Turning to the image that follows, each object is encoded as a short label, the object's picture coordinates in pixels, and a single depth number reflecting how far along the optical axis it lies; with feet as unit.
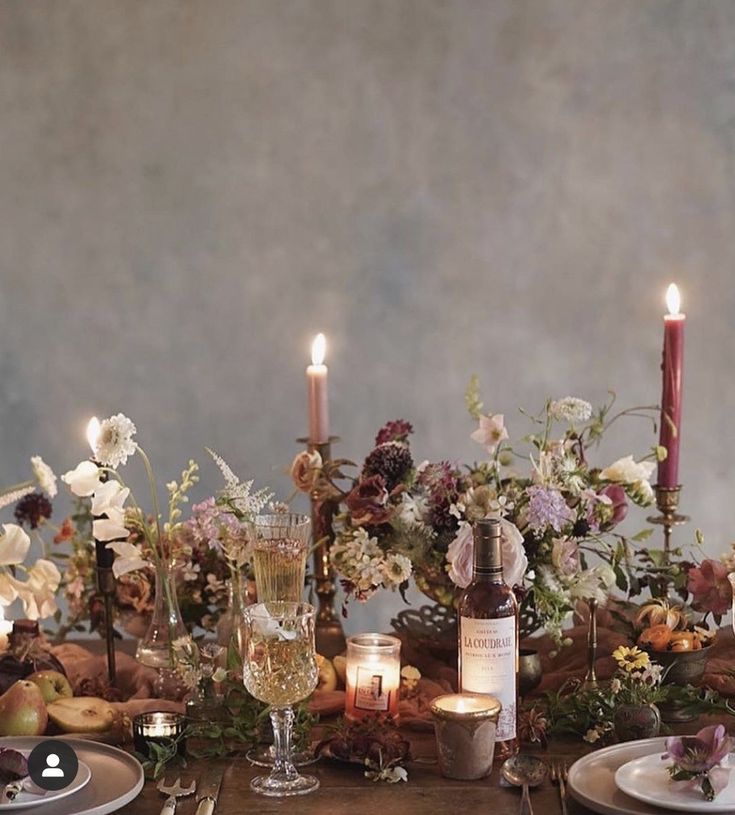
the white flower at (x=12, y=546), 9.09
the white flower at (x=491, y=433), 9.84
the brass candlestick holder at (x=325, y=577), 10.39
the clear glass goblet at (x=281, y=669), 8.73
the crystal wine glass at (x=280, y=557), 9.01
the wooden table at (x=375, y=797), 8.49
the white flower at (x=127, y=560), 9.82
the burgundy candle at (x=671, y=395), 10.22
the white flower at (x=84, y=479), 9.60
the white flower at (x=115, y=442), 9.47
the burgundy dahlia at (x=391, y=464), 9.85
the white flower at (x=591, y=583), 9.55
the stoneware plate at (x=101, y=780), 8.39
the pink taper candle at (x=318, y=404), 10.56
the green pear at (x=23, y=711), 9.20
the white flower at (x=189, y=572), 10.12
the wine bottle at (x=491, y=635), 8.94
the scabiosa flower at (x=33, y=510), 11.12
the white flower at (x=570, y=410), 9.93
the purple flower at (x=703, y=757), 8.27
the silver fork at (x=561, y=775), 8.54
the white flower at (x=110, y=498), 9.62
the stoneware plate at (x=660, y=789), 8.19
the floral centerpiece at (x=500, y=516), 9.53
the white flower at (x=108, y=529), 9.70
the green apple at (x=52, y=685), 9.53
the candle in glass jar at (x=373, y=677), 9.33
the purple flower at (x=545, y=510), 9.44
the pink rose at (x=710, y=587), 9.59
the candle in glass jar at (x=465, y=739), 8.71
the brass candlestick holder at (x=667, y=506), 10.19
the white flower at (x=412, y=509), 9.66
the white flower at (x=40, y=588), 9.31
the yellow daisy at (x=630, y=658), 9.28
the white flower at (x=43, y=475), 9.10
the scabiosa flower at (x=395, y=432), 10.12
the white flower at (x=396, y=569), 9.54
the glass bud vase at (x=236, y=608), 9.50
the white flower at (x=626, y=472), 9.95
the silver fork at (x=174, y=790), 8.48
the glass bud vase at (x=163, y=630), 9.75
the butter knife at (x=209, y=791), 8.42
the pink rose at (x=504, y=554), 9.19
